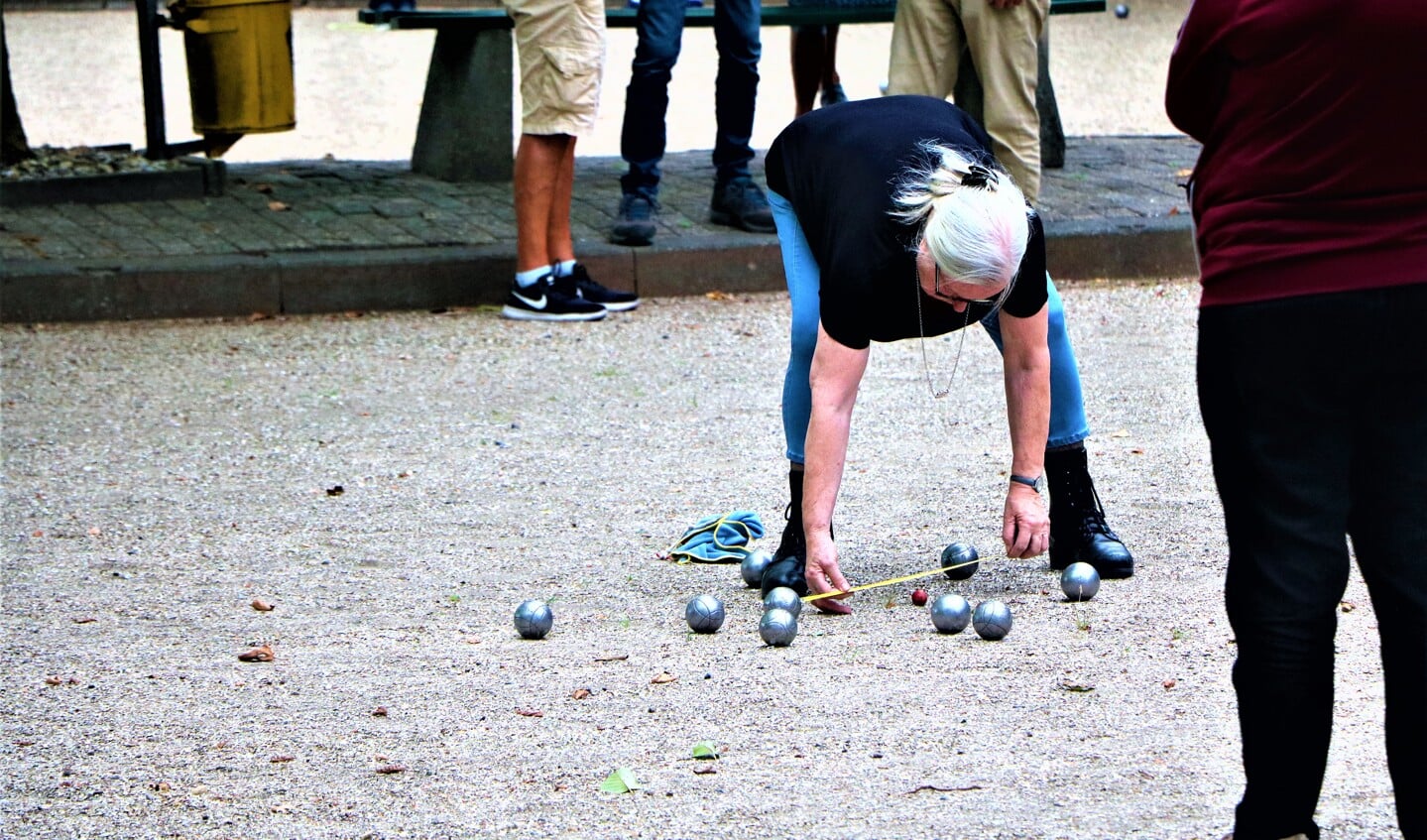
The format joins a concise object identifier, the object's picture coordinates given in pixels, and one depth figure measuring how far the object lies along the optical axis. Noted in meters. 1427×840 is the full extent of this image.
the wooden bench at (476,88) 17.67
